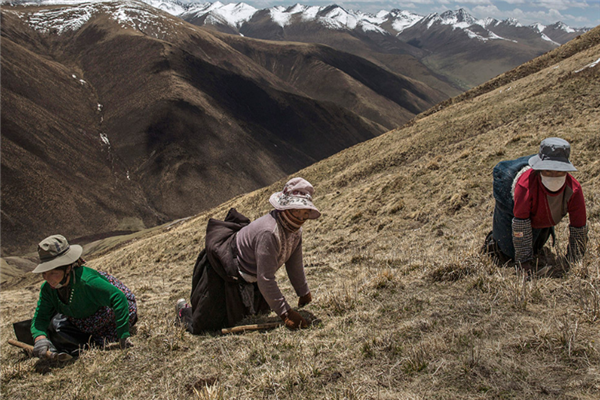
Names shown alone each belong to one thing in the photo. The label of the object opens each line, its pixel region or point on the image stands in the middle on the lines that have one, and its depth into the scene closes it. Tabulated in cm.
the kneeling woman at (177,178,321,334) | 354
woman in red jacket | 347
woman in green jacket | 378
